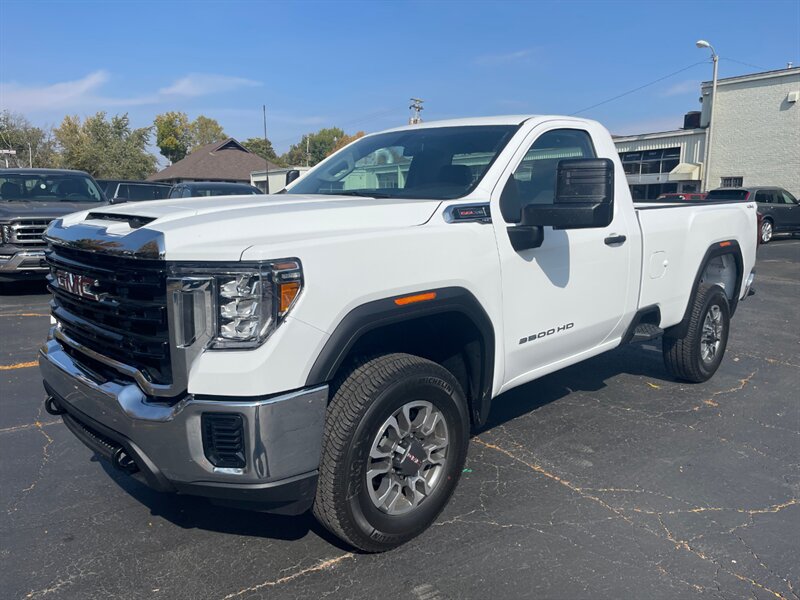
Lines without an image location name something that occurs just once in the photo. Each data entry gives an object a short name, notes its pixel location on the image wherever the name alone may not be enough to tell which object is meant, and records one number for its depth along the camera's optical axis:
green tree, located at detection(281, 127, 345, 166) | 102.38
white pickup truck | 2.39
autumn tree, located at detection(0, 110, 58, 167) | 55.94
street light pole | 28.18
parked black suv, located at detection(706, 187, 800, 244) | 20.58
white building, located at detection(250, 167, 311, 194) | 32.92
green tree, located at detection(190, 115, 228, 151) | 81.12
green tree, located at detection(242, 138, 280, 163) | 94.19
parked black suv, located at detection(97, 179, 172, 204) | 16.30
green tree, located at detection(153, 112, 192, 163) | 77.19
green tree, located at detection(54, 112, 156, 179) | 51.16
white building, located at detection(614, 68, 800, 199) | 28.72
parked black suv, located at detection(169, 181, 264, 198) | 14.13
